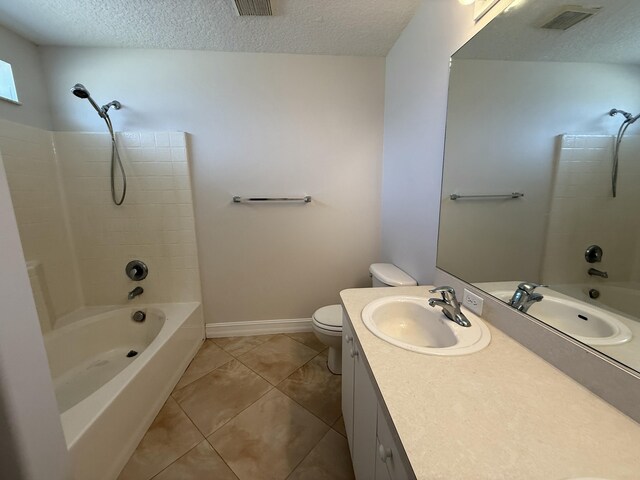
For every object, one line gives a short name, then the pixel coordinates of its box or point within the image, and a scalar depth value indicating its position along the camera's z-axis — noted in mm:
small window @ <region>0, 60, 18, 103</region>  1519
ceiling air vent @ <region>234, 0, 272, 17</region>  1312
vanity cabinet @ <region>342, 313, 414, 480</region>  601
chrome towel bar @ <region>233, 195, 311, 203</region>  1939
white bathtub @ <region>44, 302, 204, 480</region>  999
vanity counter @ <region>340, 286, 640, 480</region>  436
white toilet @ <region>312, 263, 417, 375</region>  1539
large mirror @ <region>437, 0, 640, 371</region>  571
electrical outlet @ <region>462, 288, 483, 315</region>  966
